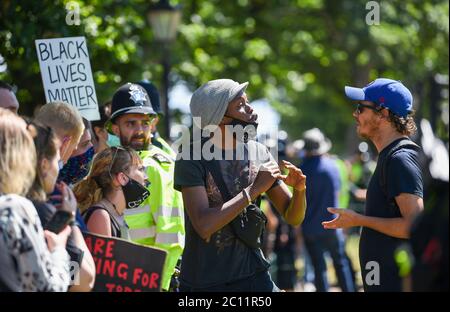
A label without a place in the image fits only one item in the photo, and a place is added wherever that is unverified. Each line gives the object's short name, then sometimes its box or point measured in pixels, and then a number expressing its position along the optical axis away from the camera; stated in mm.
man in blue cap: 10312
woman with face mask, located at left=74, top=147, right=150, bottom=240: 10570
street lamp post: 28187
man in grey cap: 10141
